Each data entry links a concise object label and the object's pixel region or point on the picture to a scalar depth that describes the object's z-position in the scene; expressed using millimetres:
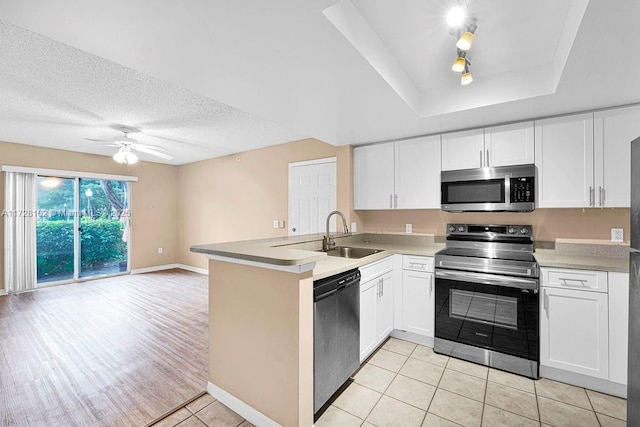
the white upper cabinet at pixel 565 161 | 2393
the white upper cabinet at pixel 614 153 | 2240
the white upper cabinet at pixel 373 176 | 3396
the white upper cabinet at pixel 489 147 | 2635
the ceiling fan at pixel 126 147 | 3844
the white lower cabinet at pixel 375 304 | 2344
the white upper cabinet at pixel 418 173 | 3082
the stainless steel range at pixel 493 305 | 2252
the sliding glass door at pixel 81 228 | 5051
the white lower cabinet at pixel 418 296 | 2719
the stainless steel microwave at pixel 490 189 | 2539
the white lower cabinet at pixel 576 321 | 2055
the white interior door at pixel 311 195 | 4008
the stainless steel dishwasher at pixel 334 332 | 1761
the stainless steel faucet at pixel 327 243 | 2863
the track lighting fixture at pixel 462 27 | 1426
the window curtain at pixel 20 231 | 4559
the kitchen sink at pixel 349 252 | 2903
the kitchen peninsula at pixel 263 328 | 1605
